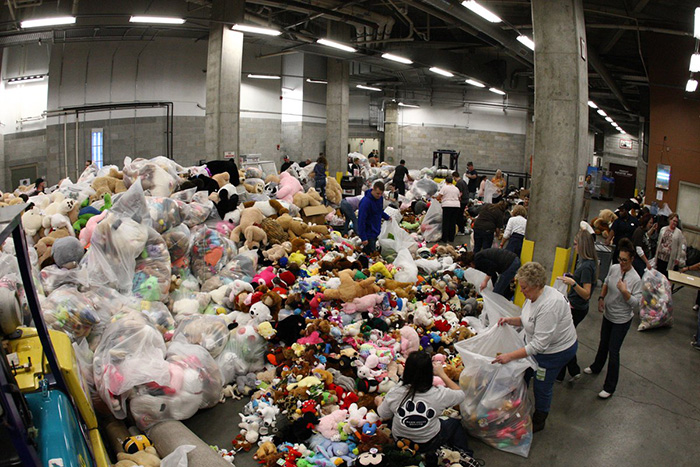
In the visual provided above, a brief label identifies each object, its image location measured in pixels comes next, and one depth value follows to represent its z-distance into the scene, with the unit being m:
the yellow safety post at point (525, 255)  6.82
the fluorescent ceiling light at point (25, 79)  13.45
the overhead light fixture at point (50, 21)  8.62
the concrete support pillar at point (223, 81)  12.00
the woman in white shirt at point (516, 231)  7.52
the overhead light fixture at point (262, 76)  19.17
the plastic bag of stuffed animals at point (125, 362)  3.95
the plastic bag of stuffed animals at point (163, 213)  6.33
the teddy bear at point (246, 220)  7.41
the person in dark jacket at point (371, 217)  7.92
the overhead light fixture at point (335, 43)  11.81
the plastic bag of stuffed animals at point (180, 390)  4.00
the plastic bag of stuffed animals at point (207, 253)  6.58
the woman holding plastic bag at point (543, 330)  4.09
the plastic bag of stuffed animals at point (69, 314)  4.39
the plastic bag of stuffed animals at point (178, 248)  6.35
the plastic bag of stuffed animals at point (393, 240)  8.77
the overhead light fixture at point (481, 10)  6.87
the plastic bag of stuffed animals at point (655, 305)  6.96
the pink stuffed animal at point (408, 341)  5.26
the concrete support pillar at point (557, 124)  6.42
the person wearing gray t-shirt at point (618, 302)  4.90
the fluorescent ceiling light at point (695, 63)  7.98
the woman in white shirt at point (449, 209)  10.77
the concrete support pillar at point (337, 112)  19.52
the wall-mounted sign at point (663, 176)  13.52
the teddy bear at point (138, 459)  3.27
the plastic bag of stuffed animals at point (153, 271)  5.57
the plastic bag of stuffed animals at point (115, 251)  5.35
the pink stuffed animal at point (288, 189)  9.73
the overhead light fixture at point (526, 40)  8.64
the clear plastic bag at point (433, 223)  11.10
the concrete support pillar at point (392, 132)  25.78
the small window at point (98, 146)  15.16
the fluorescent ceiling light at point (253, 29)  10.64
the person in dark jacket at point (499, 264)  6.28
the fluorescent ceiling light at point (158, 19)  9.55
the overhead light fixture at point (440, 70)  16.12
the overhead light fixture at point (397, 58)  13.30
